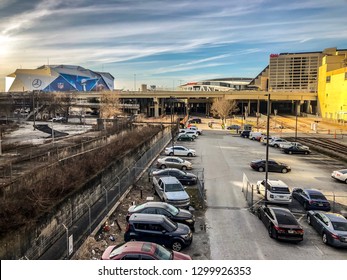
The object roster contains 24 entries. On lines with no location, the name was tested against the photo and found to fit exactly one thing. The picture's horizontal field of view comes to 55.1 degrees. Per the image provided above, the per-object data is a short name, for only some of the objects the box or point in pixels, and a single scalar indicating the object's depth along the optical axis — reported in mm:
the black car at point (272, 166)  21938
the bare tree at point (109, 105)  73725
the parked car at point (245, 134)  43138
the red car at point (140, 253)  7242
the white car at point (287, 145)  30688
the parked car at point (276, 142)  34506
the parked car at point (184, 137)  37156
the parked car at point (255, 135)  39719
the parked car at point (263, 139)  37031
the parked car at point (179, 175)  18156
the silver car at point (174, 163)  21844
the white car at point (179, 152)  26828
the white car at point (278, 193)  15000
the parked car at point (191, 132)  39719
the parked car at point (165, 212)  11586
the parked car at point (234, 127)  52281
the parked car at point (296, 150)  29997
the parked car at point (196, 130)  44175
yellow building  67225
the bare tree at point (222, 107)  68306
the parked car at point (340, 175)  19288
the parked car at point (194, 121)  65625
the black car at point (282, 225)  10953
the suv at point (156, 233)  9977
